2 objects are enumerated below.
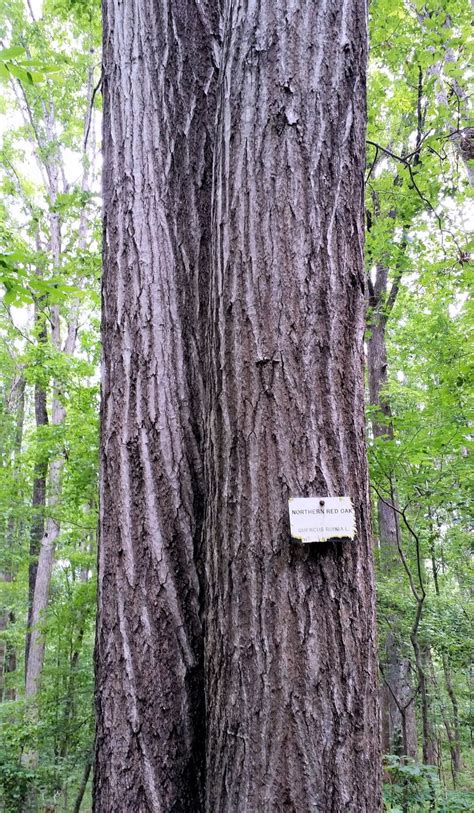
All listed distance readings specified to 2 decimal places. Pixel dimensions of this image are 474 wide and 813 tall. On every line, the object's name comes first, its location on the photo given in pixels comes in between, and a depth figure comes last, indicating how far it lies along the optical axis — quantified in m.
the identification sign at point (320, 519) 1.04
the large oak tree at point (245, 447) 1.01
